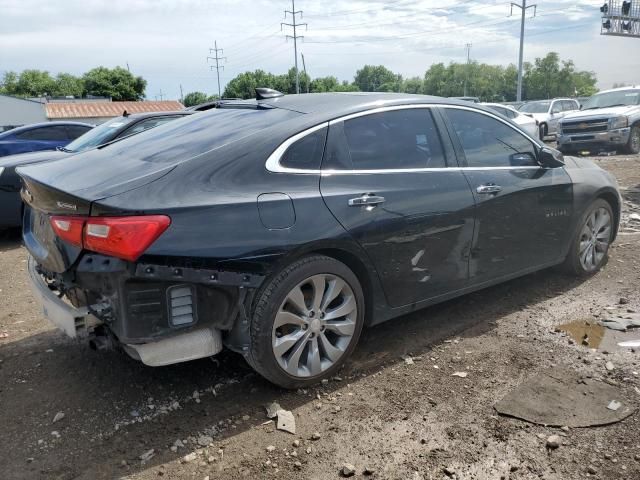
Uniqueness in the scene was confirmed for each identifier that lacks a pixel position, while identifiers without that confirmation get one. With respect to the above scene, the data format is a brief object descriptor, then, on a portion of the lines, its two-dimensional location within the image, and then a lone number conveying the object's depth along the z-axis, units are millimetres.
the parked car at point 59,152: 6469
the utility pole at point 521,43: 43625
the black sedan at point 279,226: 2658
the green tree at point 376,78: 118388
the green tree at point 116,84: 78250
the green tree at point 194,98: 105306
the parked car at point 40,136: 9648
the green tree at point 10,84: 88969
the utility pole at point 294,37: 66881
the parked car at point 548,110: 19541
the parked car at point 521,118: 14766
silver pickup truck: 14609
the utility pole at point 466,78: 104638
